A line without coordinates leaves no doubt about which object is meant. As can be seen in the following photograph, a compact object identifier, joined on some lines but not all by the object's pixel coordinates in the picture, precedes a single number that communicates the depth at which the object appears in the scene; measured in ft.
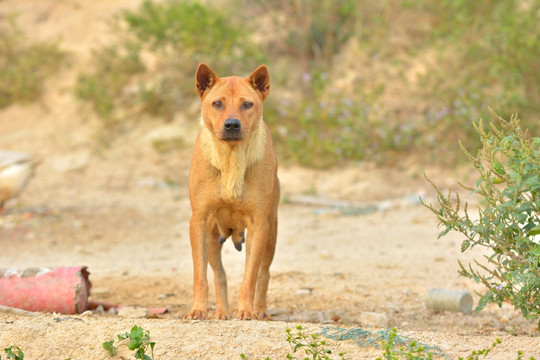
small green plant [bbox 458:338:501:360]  19.37
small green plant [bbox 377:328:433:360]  19.27
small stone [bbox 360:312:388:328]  29.60
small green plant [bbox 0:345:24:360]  19.89
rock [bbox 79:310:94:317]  28.07
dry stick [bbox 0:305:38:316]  26.63
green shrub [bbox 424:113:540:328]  22.76
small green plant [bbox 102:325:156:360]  20.20
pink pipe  29.53
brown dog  28.50
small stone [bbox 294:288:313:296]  37.14
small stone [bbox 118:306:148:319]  30.53
